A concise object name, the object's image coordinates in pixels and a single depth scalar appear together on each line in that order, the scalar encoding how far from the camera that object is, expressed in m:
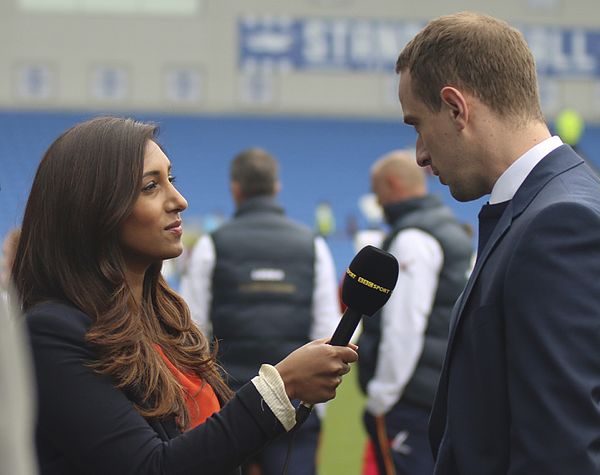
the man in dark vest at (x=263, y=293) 4.16
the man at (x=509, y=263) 1.81
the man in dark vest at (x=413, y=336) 4.06
